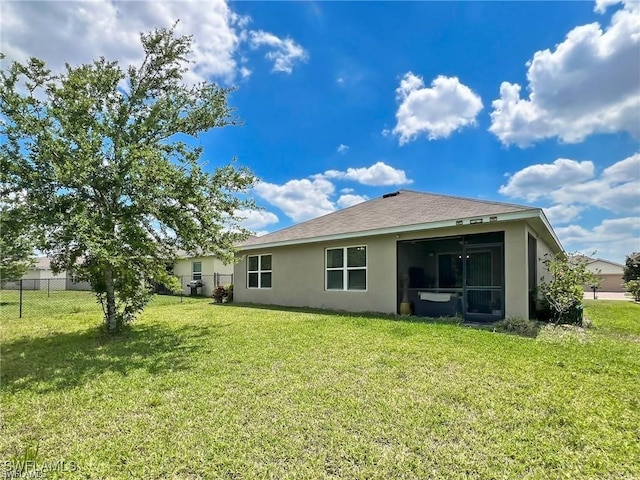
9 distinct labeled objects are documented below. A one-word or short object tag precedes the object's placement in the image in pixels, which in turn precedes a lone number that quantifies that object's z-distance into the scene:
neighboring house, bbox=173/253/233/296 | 21.83
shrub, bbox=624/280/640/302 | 20.28
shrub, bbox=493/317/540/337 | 8.09
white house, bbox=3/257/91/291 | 28.55
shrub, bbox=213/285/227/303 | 16.84
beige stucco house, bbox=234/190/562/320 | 8.98
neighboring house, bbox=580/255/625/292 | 38.48
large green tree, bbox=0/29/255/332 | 6.59
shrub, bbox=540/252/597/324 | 9.12
